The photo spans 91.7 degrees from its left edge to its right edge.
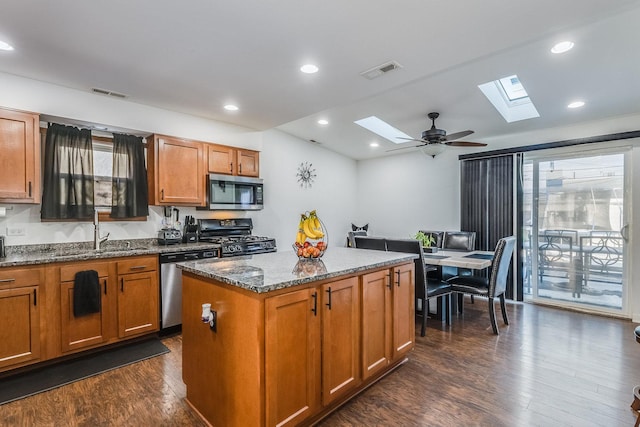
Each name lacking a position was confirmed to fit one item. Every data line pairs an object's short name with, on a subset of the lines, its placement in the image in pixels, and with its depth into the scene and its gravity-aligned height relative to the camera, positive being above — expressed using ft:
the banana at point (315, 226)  7.88 -0.31
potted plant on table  13.32 -1.30
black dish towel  8.91 -2.27
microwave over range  13.07 +0.98
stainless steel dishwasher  10.62 -2.60
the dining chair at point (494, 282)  11.15 -2.64
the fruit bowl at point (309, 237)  7.41 -0.61
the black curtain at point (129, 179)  11.30 +1.34
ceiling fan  12.45 +2.98
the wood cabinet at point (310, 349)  5.23 -2.57
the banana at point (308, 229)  7.90 -0.39
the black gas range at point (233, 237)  12.39 -1.02
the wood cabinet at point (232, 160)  13.35 +2.44
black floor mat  7.67 -4.30
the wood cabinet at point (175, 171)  11.75 +1.71
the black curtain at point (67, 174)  9.77 +1.33
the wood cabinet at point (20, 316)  7.89 -2.63
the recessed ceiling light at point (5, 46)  7.36 +4.07
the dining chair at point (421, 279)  10.85 -2.36
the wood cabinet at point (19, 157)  8.73 +1.66
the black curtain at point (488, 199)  15.30 +0.72
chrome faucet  10.39 -0.71
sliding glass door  13.23 -0.70
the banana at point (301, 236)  7.80 -0.57
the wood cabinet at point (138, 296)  9.78 -2.66
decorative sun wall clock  18.98 +2.48
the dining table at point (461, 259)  10.87 -1.74
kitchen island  5.17 -2.35
